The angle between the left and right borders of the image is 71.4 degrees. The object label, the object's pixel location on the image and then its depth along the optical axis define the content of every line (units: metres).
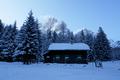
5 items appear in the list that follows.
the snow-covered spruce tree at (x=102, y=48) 28.78
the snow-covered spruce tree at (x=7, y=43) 24.03
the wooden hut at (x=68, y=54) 22.07
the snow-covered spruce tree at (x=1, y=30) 26.57
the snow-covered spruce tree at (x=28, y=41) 19.60
